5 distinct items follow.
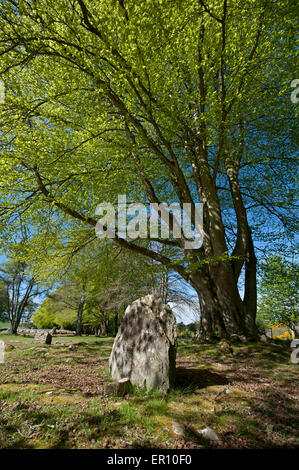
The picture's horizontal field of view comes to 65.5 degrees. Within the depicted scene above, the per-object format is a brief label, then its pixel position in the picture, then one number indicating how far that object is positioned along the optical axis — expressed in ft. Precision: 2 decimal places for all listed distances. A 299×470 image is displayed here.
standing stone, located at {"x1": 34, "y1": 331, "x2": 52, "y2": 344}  36.58
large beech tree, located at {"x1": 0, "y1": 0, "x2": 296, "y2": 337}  17.11
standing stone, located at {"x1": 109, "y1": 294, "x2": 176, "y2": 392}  11.35
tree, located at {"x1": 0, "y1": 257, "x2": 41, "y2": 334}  80.43
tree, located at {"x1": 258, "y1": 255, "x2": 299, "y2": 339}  63.41
